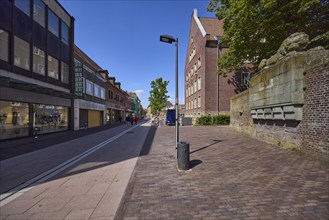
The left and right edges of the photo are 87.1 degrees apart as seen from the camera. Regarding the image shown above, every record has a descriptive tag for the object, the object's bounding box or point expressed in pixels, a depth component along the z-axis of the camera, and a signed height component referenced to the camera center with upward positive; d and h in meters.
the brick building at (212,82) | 24.20 +4.67
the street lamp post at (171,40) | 6.68 +2.91
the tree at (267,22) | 10.35 +5.97
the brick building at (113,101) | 33.16 +2.82
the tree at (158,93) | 43.50 +5.39
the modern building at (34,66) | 11.13 +3.77
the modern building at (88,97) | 20.02 +2.33
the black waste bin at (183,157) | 5.33 -1.33
